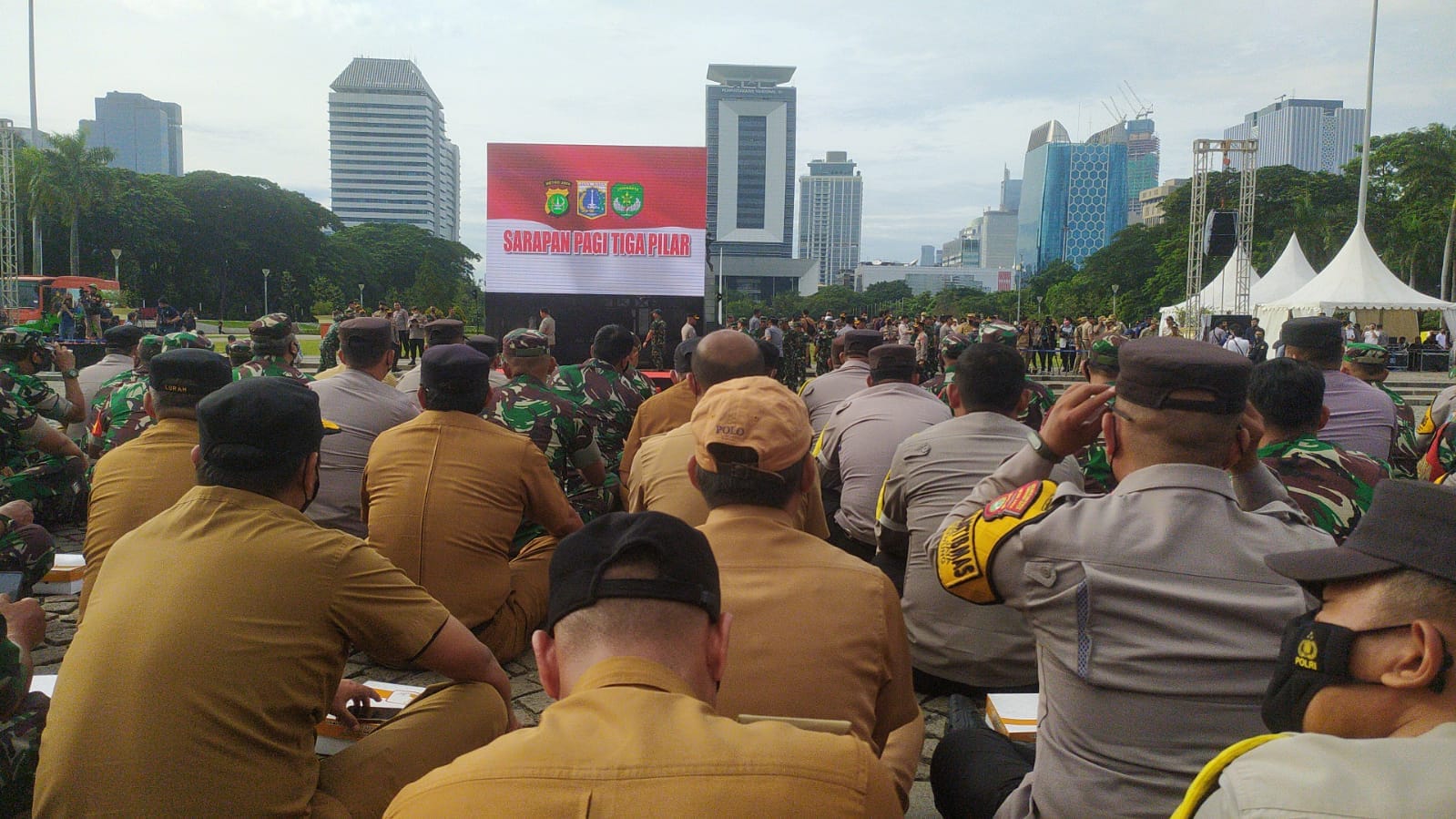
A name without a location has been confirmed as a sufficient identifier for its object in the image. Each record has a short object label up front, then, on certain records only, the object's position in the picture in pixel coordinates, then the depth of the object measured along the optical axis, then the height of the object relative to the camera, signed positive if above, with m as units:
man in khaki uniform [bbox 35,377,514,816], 1.95 -0.71
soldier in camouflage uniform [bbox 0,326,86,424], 5.61 -0.34
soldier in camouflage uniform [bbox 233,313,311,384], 6.55 -0.15
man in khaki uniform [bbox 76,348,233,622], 3.54 -0.53
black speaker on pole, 23.36 +2.45
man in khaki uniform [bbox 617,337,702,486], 5.22 -0.48
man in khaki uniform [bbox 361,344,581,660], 3.69 -0.66
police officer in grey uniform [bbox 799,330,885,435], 6.49 -0.35
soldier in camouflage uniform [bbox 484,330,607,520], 4.86 -0.51
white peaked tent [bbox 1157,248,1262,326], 32.59 +1.35
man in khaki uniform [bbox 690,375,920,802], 2.07 -0.59
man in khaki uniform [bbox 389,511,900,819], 1.19 -0.53
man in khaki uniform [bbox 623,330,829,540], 3.37 -0.61
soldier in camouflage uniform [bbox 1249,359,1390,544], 3.15 -0.41
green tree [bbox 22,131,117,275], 46.88 +6.83
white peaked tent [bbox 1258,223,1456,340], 27.25 +1.35
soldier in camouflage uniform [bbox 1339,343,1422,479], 5.36 -0.24
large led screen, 19.64 +2.16
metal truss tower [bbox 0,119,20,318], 27.62 +2.65
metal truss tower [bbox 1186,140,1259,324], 26.40 +3.84
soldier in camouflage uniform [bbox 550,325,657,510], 5.68 -0.39
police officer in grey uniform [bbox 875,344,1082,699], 3.25 -0.68
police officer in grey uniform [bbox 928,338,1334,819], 1.87 -0.50
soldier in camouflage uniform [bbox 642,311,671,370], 18.70 -0.34
